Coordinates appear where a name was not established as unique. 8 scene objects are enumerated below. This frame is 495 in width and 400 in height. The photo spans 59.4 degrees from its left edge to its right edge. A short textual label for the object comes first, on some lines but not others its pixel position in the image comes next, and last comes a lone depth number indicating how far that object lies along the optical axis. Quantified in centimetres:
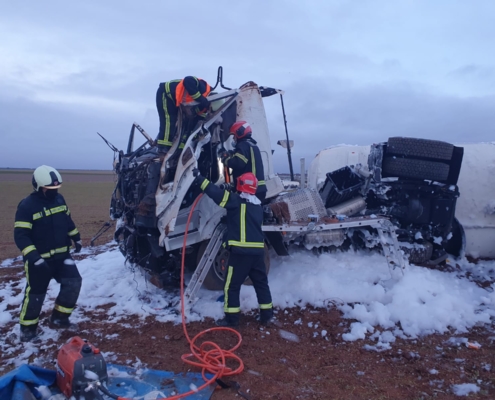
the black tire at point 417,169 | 596
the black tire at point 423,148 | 592
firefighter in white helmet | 427
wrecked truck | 501
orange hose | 347
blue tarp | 289
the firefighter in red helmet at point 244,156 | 488
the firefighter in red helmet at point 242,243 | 455
